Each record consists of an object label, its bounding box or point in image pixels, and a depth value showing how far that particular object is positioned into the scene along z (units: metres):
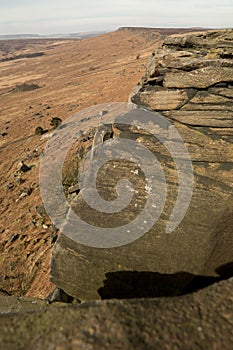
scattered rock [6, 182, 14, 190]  25.33
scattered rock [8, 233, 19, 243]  18.22
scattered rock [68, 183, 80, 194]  16.43
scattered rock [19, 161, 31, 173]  27.39
